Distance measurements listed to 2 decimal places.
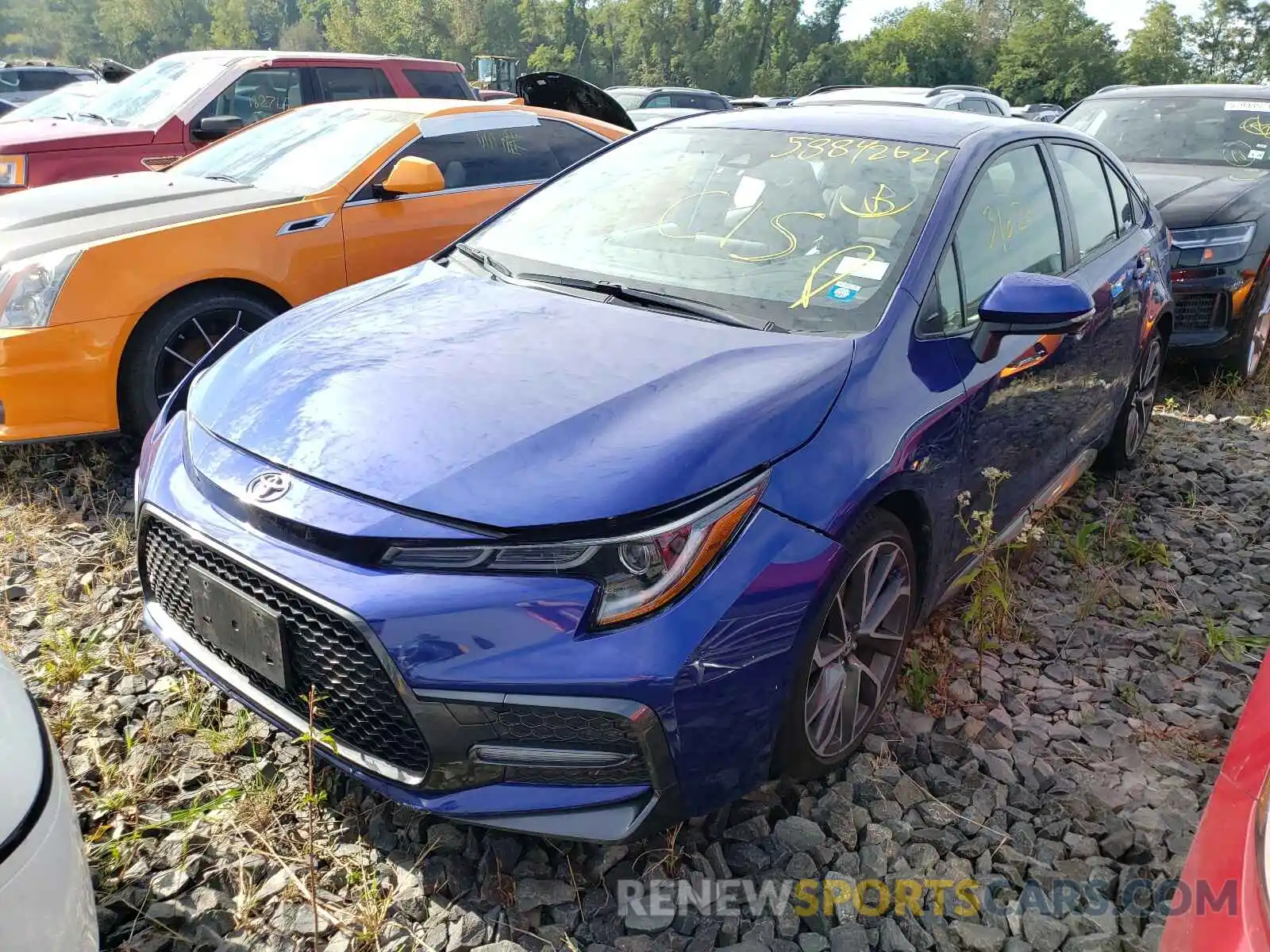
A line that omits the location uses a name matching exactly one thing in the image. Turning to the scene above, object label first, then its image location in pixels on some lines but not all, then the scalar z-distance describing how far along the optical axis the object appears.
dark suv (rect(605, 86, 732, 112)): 16.58
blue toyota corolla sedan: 1.75
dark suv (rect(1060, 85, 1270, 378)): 5.22
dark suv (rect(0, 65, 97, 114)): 18.30
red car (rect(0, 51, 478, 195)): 6.17
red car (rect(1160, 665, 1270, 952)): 1.13
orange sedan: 3.49
